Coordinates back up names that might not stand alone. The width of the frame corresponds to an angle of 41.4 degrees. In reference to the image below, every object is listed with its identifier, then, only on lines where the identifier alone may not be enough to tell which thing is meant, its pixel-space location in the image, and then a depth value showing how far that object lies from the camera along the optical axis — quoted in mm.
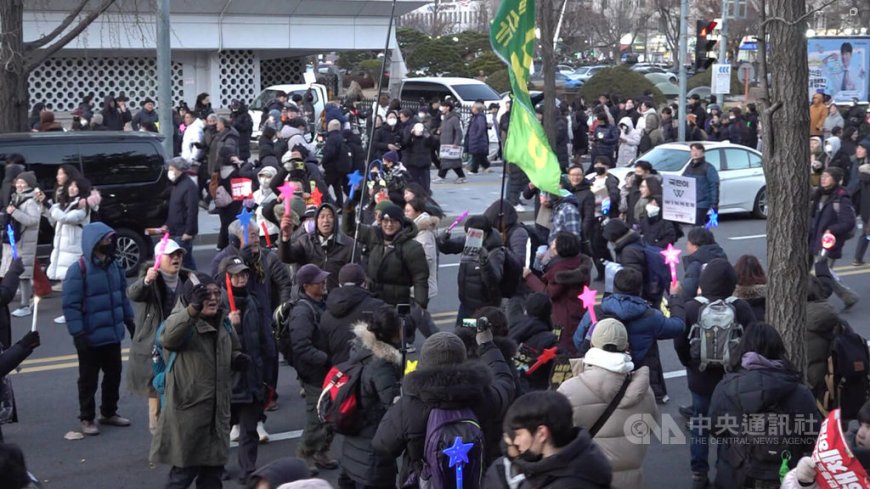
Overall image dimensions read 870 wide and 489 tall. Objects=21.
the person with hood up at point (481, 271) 9438
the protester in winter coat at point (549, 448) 4488
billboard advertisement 37781
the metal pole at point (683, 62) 25797
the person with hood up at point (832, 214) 13297
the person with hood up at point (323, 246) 9594
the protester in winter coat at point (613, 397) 5938
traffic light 25453
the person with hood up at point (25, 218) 11781
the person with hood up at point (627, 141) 24281
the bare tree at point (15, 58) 16891
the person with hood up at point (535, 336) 7496
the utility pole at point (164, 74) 18812
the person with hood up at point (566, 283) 8742
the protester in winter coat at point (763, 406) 6059
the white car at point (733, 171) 19625
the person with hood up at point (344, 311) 7289
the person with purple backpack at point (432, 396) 5410
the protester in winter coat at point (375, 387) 6102
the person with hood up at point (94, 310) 8492
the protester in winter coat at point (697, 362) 7723
